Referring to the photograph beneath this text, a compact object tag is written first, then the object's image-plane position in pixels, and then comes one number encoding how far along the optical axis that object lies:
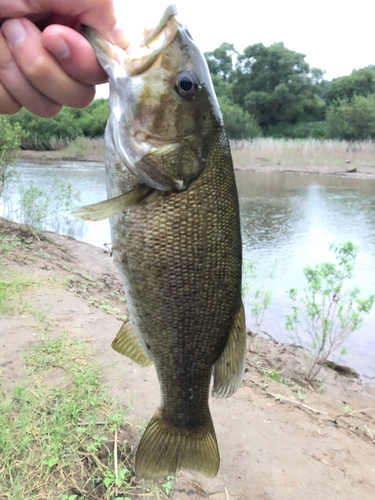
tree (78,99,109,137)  33.65
